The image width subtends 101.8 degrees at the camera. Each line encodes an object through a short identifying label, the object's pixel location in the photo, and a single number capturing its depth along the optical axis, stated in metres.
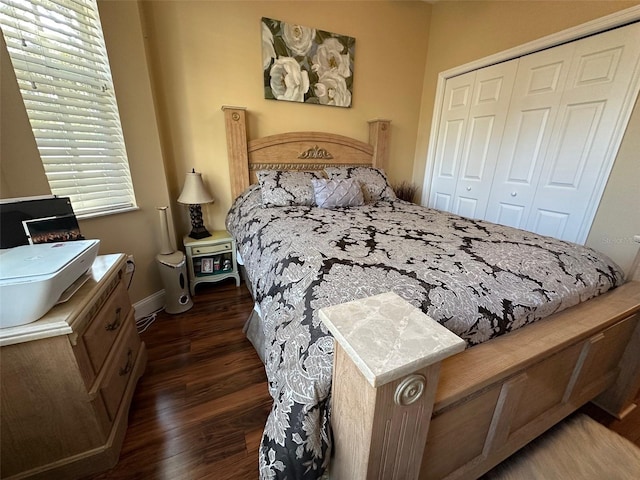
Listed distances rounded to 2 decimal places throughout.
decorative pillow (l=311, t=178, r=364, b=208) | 2.15
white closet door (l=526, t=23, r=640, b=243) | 1.74
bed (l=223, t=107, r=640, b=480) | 0.59
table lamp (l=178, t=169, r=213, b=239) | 2.09
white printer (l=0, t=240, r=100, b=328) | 0.74
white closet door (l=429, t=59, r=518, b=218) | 2.44
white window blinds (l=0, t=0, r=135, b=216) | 1.30
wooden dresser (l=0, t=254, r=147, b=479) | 0.81
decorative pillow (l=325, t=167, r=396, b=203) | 2.44
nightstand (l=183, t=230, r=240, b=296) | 2.17
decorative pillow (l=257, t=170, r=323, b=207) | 2.10
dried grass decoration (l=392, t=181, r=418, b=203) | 3.24
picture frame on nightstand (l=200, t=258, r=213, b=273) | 2.25
